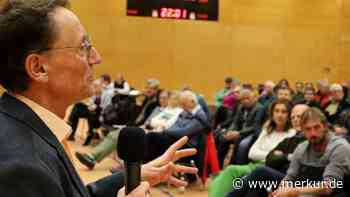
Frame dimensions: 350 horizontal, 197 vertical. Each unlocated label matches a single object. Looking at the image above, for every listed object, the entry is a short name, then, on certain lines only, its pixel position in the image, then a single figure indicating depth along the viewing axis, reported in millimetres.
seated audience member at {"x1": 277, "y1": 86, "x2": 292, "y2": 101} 6865
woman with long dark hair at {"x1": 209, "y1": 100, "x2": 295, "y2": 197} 5203
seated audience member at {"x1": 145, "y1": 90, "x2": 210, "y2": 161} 6707
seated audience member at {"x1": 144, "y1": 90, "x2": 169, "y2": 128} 8406
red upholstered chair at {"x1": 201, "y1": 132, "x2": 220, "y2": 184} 6863
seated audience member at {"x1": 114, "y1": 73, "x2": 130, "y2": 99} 10594
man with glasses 958
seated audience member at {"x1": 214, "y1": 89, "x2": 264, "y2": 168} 6973
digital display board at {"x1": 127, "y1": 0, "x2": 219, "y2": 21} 13242
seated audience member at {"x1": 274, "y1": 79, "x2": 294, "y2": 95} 9719
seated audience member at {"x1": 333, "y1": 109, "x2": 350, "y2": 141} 6052
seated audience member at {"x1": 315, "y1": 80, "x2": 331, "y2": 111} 9259
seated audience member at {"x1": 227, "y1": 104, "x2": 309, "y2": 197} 4363
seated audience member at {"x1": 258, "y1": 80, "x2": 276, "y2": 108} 8328
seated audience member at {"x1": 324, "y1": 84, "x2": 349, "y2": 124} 7870
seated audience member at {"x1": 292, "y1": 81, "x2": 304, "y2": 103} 8680
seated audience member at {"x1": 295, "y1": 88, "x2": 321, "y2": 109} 8188
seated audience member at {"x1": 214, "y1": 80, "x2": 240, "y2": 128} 8780
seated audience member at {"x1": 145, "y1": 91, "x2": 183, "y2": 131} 7496
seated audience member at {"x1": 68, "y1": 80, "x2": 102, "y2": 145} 10516
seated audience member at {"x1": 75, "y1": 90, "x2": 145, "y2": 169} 7793
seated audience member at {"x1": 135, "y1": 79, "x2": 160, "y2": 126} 8938
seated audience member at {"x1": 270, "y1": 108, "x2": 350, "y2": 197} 3828
